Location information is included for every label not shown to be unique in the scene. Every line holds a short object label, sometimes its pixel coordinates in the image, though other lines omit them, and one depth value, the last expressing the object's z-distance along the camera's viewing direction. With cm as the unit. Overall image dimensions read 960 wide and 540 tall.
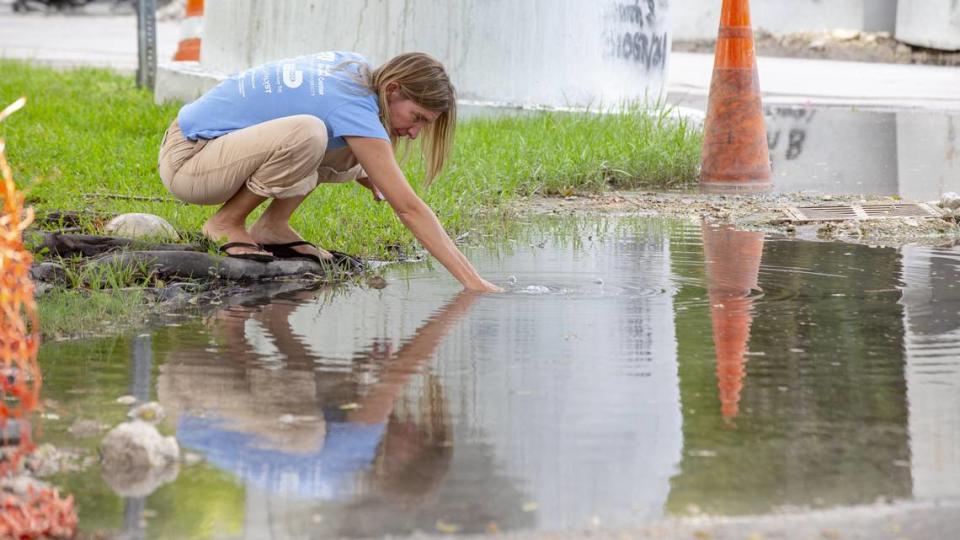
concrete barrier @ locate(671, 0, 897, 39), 3762
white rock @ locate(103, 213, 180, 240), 1220
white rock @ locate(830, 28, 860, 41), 3759
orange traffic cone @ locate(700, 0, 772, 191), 1706
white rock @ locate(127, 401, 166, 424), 745
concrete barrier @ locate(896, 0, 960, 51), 3409
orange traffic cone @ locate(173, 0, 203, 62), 2852
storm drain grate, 1451
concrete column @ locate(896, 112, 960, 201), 1727
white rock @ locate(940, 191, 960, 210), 1420
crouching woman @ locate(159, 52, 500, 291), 1052
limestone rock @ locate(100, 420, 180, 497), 658
